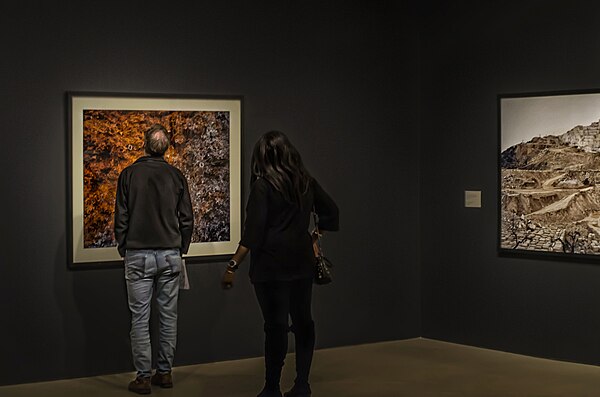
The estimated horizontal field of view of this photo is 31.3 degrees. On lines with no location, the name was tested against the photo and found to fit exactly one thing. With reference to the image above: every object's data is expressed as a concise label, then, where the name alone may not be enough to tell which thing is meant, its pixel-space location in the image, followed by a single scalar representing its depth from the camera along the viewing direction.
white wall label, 7.51
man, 6.05
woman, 5.50
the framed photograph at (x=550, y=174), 6.85
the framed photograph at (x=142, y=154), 6.50
